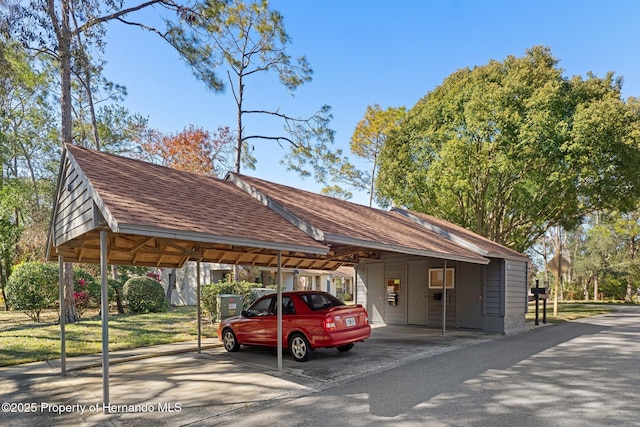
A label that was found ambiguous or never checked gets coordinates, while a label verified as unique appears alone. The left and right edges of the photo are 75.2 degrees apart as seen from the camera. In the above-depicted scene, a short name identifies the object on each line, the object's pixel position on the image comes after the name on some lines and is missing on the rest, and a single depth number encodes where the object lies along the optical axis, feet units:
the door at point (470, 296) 45.70
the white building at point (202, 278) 94.19
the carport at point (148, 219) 19.26
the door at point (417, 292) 49.24
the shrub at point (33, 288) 51.34
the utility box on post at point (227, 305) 50.19
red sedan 27.50
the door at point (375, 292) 53.11
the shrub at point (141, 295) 60.39
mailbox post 51.61
